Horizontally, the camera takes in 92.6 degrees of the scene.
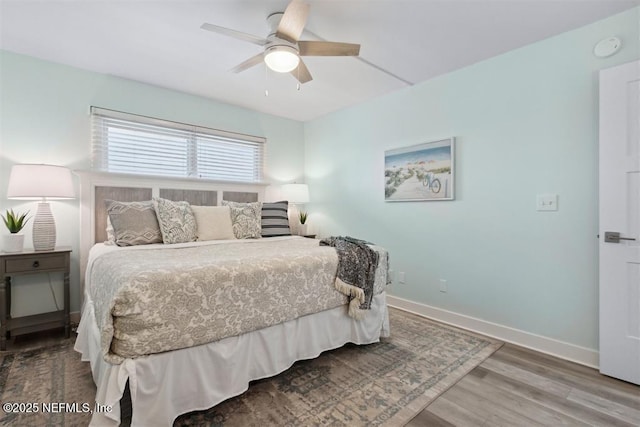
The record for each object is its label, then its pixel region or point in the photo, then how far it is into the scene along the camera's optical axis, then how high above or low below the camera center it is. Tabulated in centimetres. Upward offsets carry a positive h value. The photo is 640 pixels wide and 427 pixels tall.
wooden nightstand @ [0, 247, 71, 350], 234 -58
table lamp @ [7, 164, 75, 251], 242 +17
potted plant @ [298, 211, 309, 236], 444 -14
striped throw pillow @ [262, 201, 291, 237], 329 -10
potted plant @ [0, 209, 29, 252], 244 -20
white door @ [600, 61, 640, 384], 193 -6
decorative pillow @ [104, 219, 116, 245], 264 -22
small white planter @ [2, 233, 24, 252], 244 -26
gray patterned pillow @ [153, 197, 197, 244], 264 -9
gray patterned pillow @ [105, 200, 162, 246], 253 -11
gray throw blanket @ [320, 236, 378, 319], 218 -46
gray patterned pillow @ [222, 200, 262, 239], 309 -9
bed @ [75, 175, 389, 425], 139 -60
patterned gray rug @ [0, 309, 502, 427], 159 -108
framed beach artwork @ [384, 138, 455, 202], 300 +42
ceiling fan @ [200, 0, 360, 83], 180 +109
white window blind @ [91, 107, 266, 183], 309 +71
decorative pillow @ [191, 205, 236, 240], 288 -12
